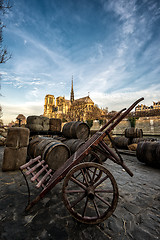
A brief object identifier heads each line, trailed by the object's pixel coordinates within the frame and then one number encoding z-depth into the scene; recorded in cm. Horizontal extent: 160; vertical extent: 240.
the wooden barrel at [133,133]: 1015
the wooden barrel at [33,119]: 779
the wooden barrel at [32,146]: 519
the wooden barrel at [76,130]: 619
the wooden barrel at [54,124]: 870
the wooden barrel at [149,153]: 477
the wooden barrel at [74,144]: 483
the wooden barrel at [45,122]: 820
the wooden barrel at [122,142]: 1017
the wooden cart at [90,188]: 170
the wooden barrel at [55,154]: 380
